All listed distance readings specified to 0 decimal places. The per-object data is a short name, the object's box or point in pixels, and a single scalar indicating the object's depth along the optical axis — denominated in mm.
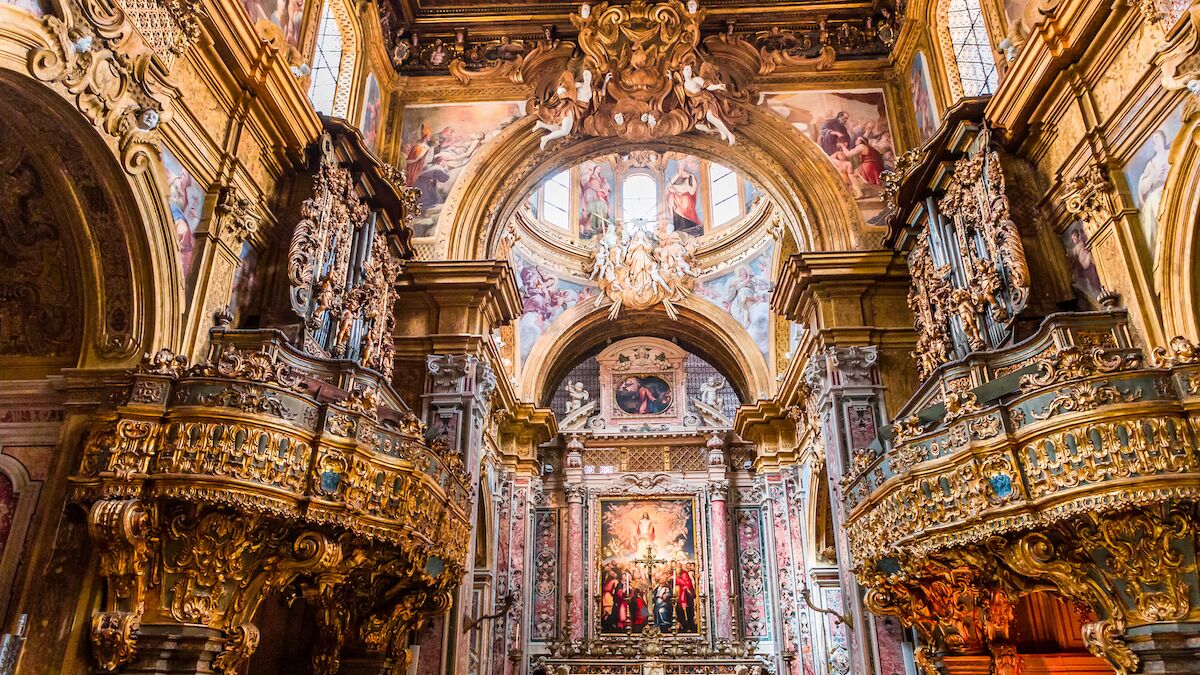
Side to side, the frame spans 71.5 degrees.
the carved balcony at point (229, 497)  6375
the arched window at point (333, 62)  12258
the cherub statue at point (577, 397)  23234
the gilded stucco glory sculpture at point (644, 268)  21219
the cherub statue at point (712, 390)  23078
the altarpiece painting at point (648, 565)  20641
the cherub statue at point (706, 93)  14117
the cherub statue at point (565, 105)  14305
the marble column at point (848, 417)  11422
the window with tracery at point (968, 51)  11828
